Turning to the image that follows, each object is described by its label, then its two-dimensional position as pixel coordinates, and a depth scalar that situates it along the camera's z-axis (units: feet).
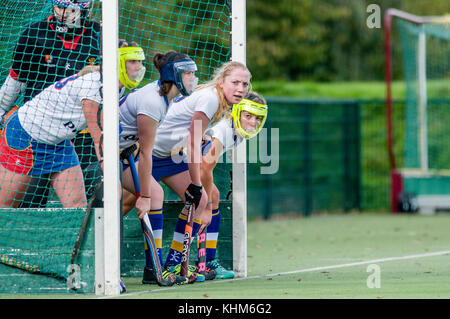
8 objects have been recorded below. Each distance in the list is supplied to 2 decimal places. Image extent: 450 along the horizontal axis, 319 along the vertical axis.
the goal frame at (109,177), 43.75
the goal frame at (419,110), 107.86
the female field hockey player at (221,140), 50.88
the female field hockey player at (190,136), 48.16
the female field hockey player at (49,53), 48.57
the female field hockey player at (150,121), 46.55
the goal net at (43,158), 44.88
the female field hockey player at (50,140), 46.80
